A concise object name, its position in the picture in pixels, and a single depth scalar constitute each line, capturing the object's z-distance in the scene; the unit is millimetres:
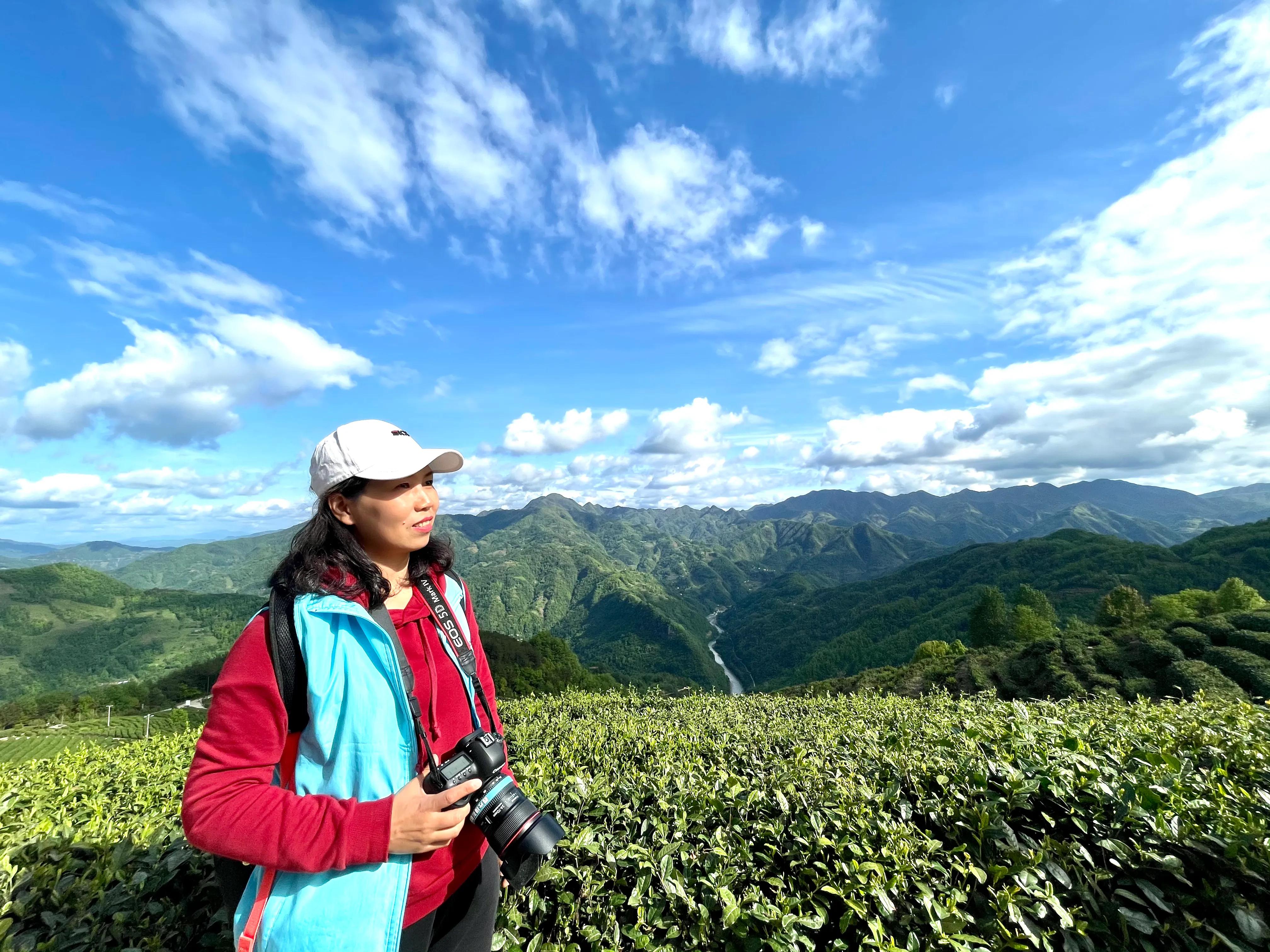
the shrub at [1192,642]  27453
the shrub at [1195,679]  22500
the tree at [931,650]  45938
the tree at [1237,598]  39062
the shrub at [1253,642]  25938
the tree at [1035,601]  53625
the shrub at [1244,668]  23453
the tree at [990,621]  50062
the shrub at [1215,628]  28219
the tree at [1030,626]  45844
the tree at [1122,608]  42125
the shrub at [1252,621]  28141
